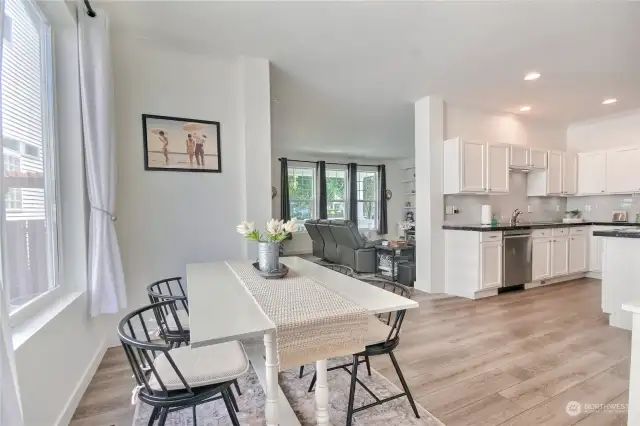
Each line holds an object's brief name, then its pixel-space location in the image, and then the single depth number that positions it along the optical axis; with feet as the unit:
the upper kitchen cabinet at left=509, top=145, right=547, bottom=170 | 15.40
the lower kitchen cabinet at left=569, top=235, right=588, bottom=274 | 15.97
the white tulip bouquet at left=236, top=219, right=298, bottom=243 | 6.48
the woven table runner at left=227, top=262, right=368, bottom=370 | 4.00
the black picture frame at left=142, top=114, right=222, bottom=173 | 9.27
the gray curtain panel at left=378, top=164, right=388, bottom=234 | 29.50
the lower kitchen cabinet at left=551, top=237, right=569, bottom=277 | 15.24
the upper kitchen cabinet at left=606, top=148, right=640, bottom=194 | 15.57
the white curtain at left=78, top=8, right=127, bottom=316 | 7.39
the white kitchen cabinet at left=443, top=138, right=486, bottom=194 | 13.76
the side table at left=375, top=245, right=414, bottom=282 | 16.33
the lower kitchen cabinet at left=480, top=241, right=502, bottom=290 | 13.14
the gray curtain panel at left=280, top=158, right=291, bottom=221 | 25.94
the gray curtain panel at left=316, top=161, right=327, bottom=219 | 27.37
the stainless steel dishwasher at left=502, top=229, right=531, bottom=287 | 13.74
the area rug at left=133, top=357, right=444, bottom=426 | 5.69
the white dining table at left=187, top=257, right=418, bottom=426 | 3.90
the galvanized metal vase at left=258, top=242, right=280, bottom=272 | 6.54
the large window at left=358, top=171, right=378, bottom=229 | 29.68
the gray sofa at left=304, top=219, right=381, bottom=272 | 17.61
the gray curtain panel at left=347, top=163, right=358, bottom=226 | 28.45
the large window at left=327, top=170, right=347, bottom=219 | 28.43
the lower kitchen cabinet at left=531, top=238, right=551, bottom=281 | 14.60
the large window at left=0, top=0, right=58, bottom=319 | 5.08
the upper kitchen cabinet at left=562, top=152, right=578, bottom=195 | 17.34
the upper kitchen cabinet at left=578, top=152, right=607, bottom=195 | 16.86
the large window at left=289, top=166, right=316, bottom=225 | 27.20
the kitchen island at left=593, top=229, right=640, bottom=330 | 9.77
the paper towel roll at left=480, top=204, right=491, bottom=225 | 14.69
